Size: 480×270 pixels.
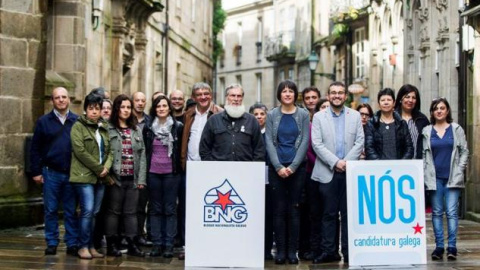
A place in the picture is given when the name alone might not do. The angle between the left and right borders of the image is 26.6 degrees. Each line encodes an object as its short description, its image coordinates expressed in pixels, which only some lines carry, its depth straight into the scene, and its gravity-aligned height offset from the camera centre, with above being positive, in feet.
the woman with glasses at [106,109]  41.88 +2.25
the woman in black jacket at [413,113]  40.47 +2.15
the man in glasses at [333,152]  38.99 +0.52
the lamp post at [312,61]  115.55 +11.87
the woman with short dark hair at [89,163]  39.52 +0.01
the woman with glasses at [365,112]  47.44 +2.53
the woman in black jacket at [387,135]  39.47 +1.20
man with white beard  38.73 +1.18
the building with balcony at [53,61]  49.98 +6.39
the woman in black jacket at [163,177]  40.63 -0.52
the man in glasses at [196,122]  41.14 +1.72
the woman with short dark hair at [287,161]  38.93 +0.15
